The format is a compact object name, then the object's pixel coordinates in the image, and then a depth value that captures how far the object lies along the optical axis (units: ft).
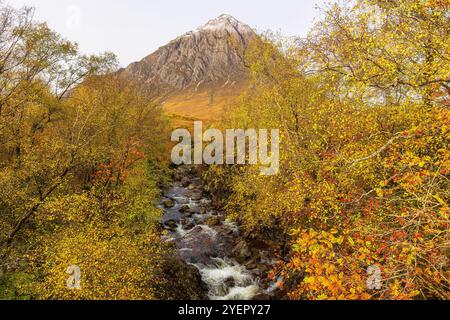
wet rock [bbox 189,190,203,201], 141.33
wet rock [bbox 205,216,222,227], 109.19
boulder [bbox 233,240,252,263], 85.74
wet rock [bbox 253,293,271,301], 69.04
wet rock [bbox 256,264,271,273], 79.15
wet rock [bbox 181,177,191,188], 163.51
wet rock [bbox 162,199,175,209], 128.98
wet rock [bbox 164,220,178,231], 107.09
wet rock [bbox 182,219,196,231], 107.88
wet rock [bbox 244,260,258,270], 81.28
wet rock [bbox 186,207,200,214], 122.94
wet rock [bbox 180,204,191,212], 124.47
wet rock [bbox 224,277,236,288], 75.56
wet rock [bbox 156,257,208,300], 64.44
